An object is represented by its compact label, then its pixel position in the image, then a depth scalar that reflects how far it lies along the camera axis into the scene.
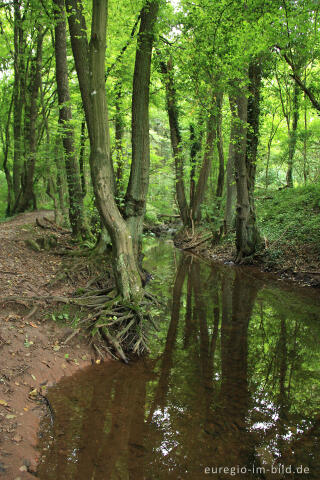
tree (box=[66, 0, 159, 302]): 5.60
